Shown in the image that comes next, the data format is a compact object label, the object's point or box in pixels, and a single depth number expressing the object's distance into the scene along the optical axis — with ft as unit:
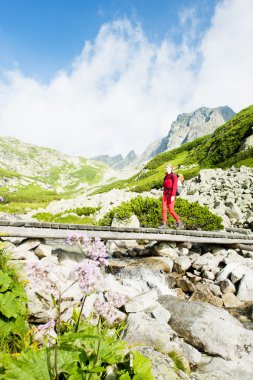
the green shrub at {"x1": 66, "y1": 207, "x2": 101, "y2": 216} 94.75
